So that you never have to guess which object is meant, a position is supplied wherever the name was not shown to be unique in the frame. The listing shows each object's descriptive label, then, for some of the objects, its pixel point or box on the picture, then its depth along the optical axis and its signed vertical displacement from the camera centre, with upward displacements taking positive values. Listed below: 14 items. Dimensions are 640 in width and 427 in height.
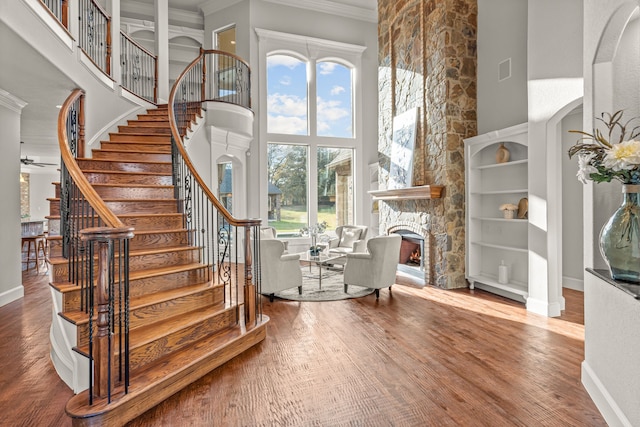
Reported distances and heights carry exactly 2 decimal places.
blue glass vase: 1.93 -0.14
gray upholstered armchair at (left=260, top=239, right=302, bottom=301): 4.83 -0.73
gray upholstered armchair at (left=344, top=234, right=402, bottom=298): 4.98 -0.71
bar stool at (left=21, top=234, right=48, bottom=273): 7.38 -0.69
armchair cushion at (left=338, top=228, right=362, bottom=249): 7.05 -0.44
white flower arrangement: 1.86 +0.32
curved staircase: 2.34 -0.72
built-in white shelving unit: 4.80 +0.01
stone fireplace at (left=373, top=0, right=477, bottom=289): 5.55 +1.59
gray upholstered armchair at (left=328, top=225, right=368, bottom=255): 6.93 -0.47
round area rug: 5.04 -1.15
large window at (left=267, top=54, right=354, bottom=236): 8.73 +1.81
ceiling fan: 7.59 +1.14
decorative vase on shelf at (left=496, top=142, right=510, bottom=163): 4.91 +0.84
